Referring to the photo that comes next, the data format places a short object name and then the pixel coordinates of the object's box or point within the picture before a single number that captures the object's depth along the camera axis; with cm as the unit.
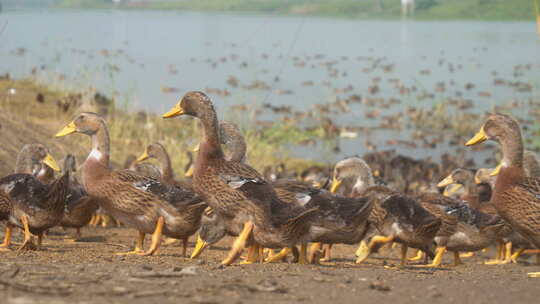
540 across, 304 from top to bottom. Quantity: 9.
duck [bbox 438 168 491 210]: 2005
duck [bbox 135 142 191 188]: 1960
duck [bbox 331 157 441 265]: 1554
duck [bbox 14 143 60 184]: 1823
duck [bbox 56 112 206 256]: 1557
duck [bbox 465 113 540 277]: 1459
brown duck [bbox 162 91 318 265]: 1373
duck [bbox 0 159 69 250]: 1516
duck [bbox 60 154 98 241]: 1712
